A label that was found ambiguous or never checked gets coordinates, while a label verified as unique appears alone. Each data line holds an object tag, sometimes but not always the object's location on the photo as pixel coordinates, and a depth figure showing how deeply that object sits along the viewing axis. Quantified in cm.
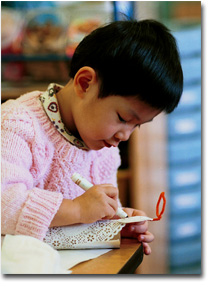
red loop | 93
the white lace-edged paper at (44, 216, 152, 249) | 88
